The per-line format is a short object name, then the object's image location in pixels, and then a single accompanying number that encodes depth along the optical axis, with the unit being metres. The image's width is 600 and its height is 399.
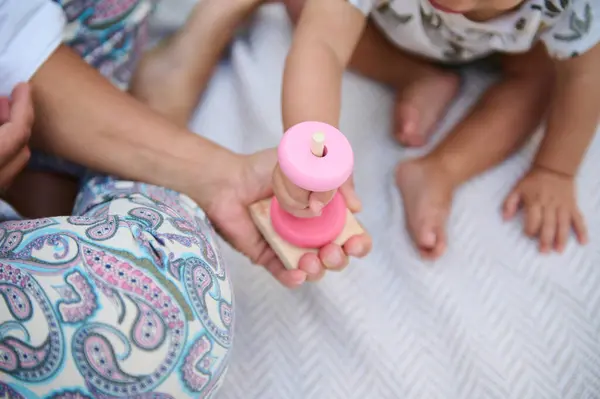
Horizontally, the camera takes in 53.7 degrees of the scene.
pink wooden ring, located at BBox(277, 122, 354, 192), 0.41
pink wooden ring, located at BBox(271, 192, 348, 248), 0.52
